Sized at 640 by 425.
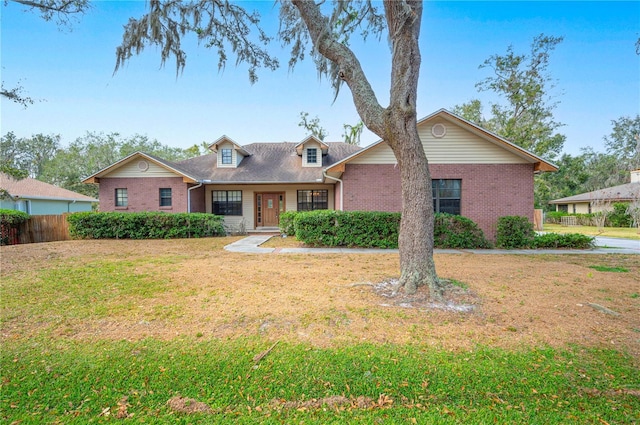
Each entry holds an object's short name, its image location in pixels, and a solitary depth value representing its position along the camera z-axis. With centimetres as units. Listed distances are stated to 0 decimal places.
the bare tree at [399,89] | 468
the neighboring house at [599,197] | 2084
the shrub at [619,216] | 2252
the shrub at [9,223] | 1217
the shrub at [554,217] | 2815
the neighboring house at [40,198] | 1790
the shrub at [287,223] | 1368
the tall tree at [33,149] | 3581
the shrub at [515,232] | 1077
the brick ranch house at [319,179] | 1155
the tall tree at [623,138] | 3067
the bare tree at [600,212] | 1984
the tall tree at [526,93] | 1992
